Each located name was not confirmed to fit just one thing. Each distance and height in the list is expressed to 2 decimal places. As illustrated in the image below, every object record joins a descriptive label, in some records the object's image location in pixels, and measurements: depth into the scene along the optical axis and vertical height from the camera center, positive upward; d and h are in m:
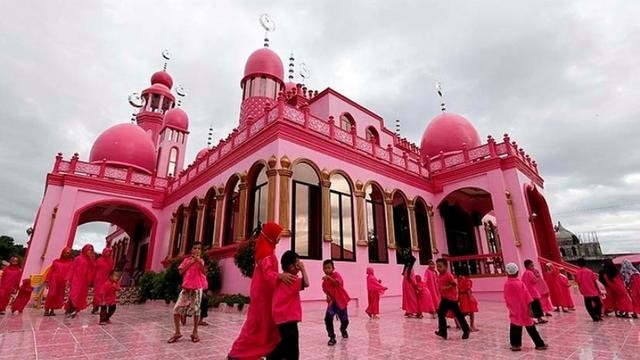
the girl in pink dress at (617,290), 7.29 -0.33
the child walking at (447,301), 5.04 -0.37
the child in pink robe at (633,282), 7.55 -0.15
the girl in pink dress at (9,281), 8.27 +0.06
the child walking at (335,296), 5.03 -0.26
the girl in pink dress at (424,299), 7.89 -0.51
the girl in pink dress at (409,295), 7.89 -0.41
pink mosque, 9.54 +3.33
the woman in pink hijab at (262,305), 2.78 -0.22
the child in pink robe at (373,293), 7.73 -0.34
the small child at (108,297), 6.31 -0.30
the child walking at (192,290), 4.60 -0.13
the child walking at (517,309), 4.16 -0.42
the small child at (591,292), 6.83 -0.34
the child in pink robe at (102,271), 7.46 +0.26
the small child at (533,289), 6.08 -0.23
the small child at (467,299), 5.93 -0.40
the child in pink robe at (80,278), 7.46 +0.11
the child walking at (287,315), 2.70 -0.30
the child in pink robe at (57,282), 8.03 +0.02
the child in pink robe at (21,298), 8.52 -0.39
